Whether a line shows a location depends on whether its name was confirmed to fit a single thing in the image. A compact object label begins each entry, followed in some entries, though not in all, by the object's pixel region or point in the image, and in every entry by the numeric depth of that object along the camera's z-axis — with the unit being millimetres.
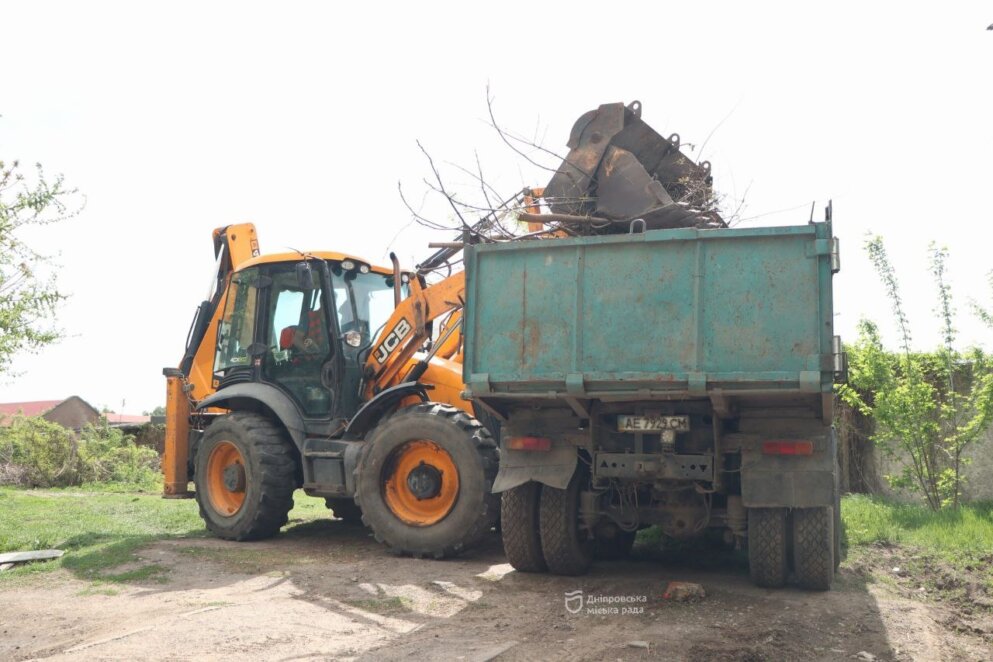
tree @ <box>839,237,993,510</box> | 11127
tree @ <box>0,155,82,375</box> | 15625
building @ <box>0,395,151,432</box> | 44219
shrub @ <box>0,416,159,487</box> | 20203
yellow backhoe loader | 8859
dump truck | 6293
